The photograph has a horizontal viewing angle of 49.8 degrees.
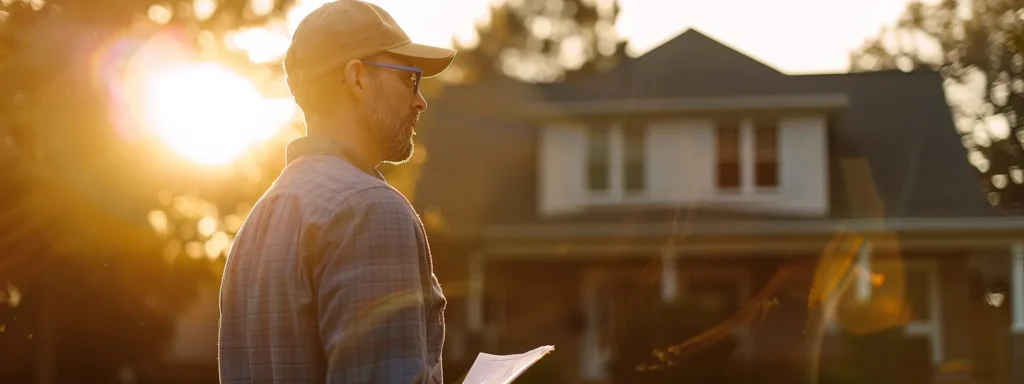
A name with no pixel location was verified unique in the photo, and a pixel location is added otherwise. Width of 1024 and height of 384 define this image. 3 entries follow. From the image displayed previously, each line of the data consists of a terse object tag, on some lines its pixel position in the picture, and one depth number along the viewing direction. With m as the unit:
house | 17.00
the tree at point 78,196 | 9.25
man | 1.71
